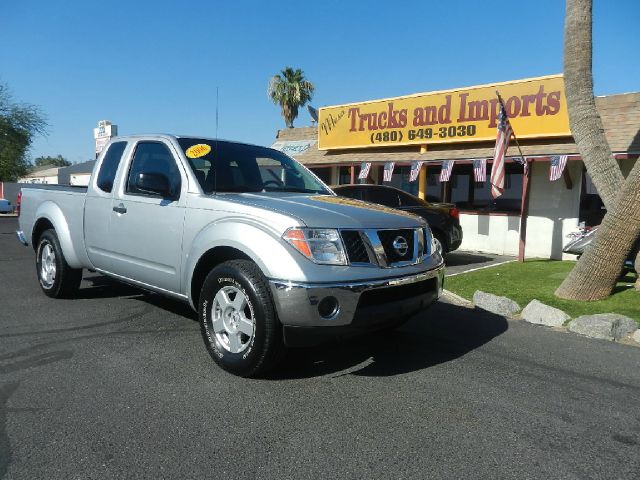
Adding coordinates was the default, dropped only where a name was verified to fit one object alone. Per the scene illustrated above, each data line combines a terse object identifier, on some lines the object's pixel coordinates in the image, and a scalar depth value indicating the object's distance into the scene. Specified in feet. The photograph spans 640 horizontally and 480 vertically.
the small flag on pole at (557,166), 35.73
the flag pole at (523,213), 37.11
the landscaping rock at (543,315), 19.27
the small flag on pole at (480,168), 40.06
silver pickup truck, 11.34
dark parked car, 32.53
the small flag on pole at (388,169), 47.32
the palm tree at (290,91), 114.93
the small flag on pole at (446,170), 42.55
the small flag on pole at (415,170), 44.73
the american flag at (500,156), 34.55
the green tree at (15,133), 118.52
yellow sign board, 39.04
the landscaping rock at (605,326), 17.58
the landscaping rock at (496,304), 20.84
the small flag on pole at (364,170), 49.24
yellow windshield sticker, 14.86
